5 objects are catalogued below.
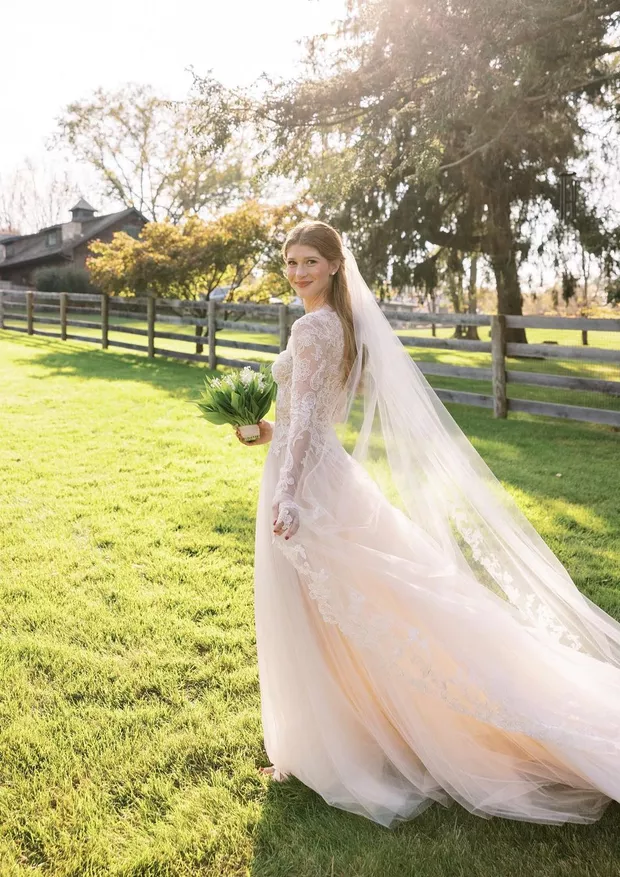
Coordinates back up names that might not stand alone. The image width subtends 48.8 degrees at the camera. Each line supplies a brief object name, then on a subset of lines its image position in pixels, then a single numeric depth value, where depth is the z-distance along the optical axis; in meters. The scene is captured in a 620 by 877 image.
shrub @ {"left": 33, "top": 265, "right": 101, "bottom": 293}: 35.69
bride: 2.33
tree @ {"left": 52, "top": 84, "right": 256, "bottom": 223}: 38.06
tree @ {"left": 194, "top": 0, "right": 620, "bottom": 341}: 7.95
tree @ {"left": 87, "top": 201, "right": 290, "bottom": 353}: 16.11
